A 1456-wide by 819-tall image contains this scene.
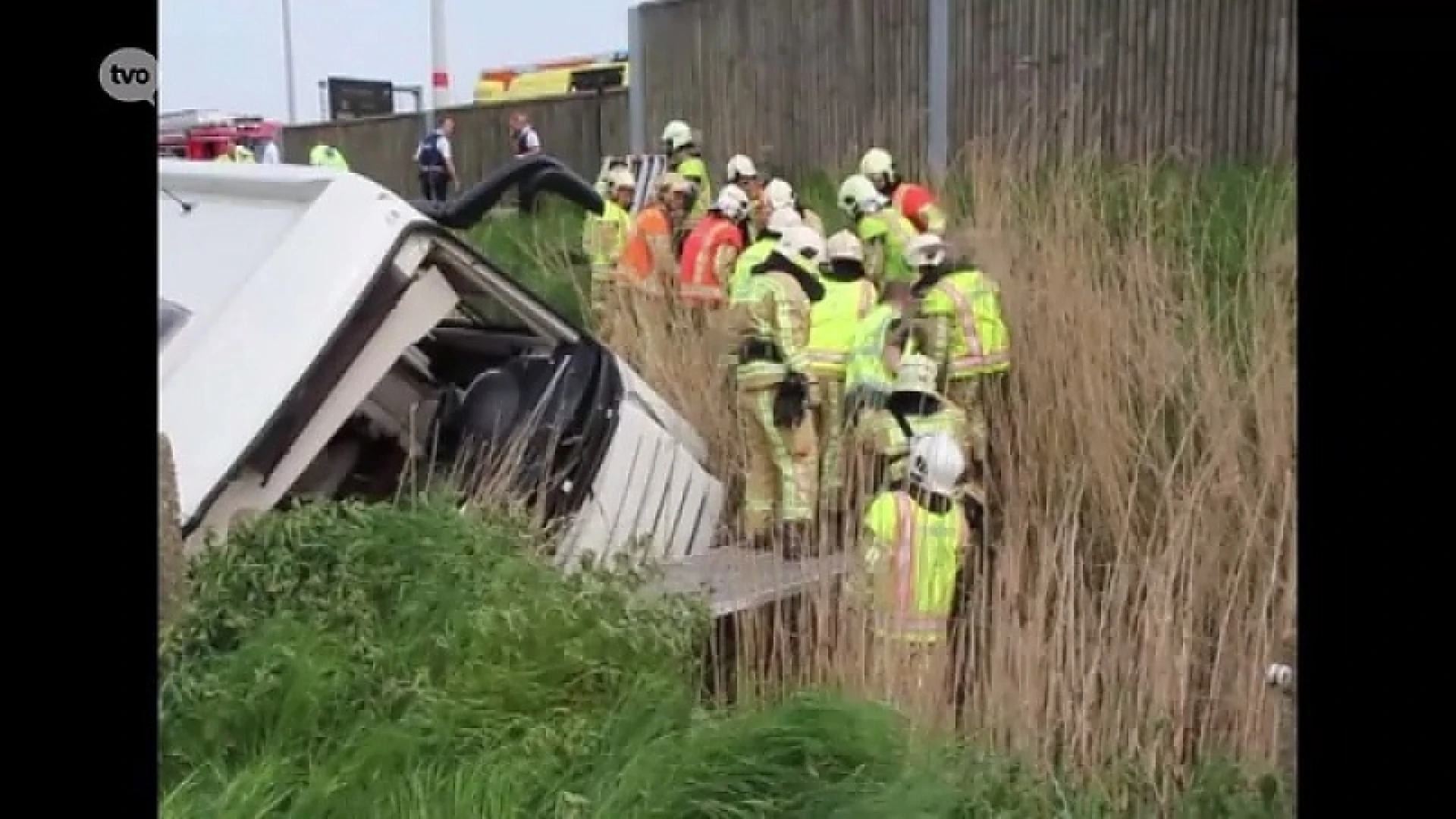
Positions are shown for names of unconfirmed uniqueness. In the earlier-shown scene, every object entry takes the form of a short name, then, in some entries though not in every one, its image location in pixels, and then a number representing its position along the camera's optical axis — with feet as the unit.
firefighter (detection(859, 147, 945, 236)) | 20.95
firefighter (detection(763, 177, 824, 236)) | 24.13
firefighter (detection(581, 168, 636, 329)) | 26.91
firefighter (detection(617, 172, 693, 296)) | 25.44
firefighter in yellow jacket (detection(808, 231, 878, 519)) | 17.79
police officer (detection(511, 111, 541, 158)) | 52.34
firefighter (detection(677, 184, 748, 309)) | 23.77
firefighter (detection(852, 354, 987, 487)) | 14.21
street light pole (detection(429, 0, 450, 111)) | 61.77
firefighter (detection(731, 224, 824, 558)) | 16.49
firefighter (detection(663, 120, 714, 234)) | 31.86
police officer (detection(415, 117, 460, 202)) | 54.39
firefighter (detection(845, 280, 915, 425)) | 15.79
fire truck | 69.92
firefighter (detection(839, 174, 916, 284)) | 22.21
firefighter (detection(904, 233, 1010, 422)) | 17.15
